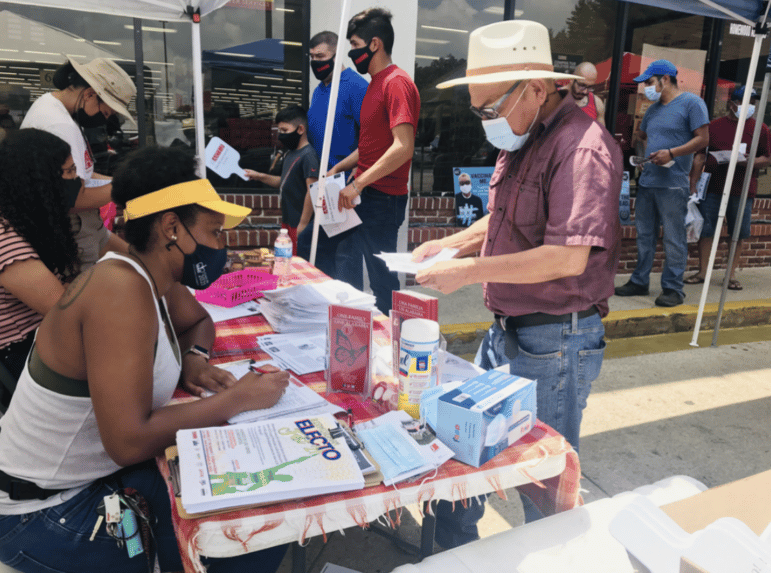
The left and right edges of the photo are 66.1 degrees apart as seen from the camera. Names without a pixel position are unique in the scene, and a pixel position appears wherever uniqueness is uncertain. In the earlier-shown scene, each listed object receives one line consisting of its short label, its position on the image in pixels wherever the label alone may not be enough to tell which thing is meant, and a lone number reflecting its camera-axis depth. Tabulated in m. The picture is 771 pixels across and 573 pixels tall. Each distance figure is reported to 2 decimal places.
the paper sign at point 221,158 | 3.72
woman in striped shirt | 2.20
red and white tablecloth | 1.13
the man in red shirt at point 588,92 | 5.41
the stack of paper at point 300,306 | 2.25
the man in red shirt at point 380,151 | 3.46
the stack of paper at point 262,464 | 1.15
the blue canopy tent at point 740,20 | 3.31
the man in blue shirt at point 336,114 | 4.05
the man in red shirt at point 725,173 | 6.17
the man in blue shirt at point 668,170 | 5.46
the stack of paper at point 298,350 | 1.89
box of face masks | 1.33
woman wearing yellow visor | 1.40
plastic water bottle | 2.88
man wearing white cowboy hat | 1.70
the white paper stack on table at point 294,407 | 1.52
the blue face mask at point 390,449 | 1.29
